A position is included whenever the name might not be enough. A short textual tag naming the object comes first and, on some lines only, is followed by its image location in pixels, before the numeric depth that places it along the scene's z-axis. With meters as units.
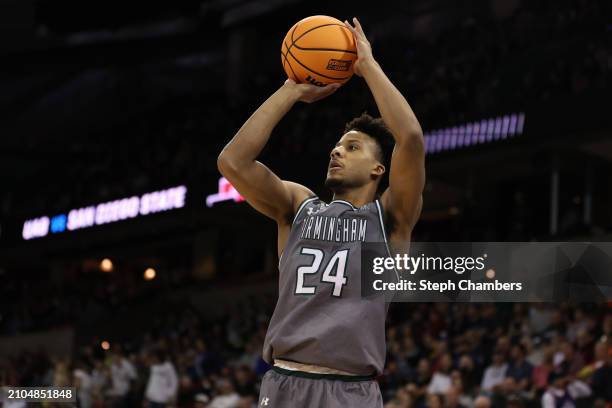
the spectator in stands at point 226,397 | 13.02
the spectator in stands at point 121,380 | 15.46
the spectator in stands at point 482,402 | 10.25
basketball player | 4.21
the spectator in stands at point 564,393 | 10.00
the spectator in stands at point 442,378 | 11.61
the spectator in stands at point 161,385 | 14.53
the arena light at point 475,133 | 16.33
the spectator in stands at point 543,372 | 10.70
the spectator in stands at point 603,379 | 9.91
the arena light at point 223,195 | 19.33
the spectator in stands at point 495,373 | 11.43
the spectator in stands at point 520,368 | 10.89
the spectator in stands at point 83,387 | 15.47
